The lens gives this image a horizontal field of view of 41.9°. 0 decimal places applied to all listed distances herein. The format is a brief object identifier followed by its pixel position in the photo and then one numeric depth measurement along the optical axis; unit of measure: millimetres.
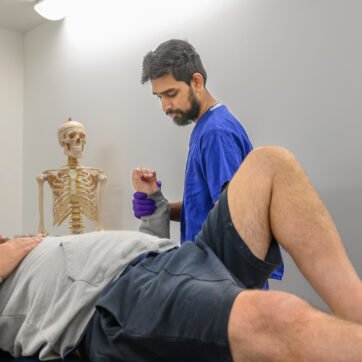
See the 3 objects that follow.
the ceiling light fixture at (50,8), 3609
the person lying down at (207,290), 802
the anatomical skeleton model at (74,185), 3158
